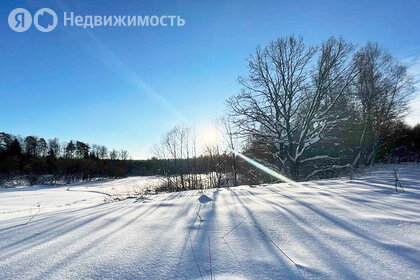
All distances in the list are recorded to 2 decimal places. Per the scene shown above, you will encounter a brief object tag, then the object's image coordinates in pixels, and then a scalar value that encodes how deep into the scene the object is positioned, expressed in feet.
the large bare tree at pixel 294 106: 32.96
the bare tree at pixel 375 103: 43.01
